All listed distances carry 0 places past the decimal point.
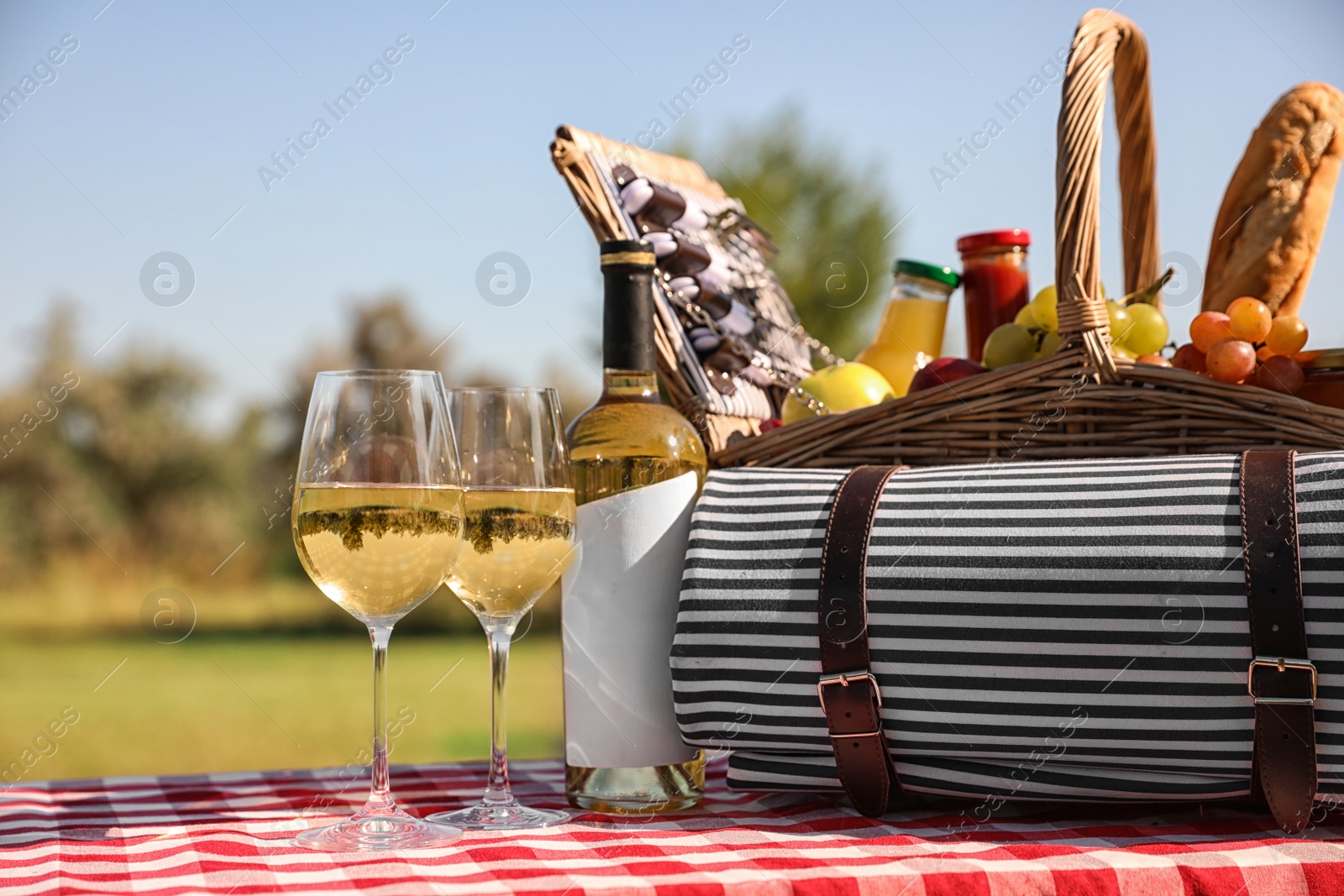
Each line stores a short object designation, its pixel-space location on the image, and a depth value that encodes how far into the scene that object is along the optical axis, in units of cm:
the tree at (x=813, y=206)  727
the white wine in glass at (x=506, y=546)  93
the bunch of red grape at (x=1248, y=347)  105
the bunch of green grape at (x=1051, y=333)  126
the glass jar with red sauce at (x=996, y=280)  148
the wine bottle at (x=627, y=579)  103
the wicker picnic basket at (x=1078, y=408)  102
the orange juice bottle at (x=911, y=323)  151
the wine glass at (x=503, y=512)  93
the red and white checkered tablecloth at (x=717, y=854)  73
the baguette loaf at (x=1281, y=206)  127
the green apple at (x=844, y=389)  139
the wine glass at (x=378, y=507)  85
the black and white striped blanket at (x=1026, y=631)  84
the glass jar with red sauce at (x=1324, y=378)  105
